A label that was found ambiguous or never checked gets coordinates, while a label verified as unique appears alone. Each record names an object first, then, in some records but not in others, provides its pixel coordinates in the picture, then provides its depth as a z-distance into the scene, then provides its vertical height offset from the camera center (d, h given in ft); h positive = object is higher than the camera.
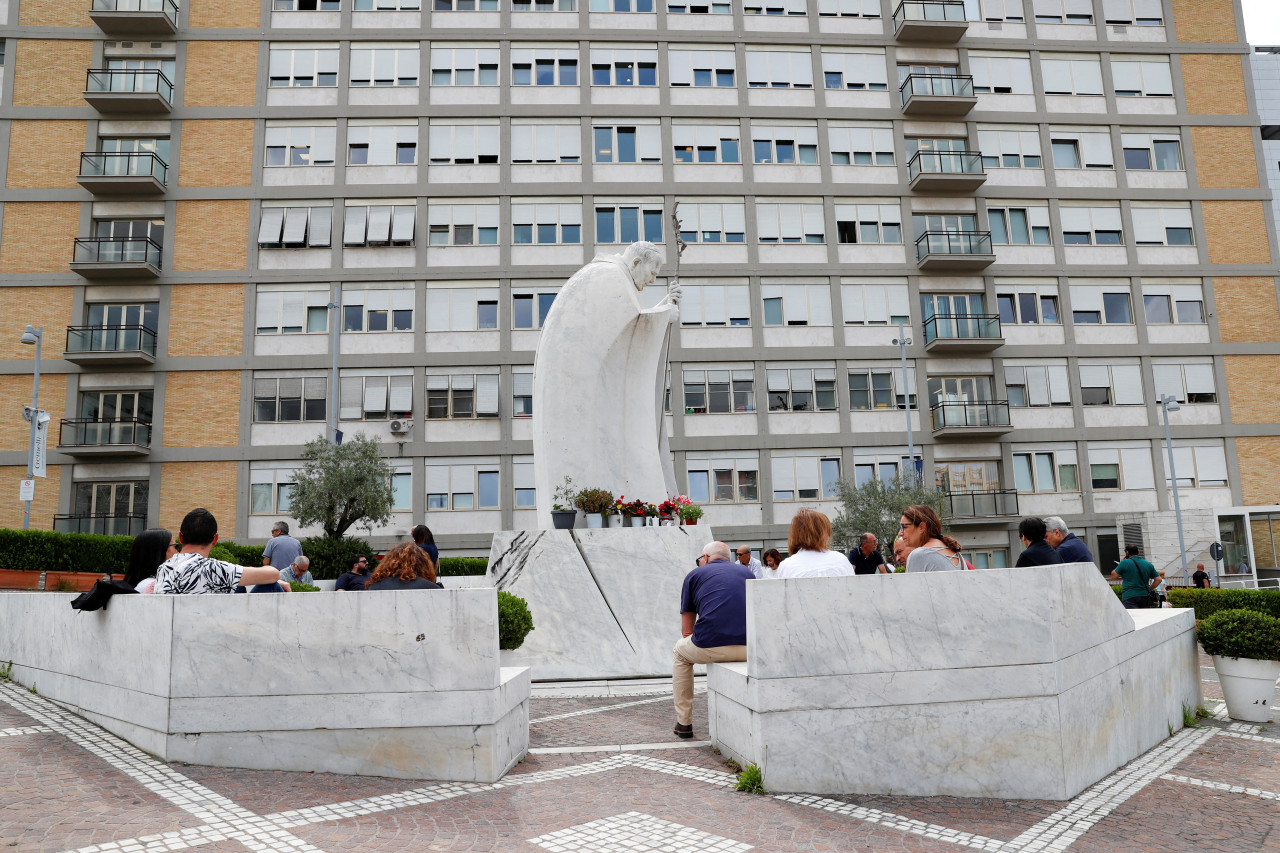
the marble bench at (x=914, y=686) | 17.78 -3.27
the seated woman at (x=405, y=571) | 20.38 -0.62
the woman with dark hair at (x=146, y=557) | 23.94 -0.13
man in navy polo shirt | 21.85 -2.28
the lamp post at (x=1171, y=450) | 103.81 +8.90
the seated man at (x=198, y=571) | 19.67 -0.48
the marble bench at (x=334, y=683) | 18.28 -2.91
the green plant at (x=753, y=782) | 17.66 -5.11
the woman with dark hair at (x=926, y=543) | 19.79 -0.36
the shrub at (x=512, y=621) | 31.65 -2.99
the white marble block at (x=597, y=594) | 35.78 -2.39
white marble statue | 41.19 +7.58
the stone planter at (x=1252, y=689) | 26.81 -5.34
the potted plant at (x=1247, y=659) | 26.81 -4.46
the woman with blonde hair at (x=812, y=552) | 20.31 -0.49
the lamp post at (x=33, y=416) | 82.53 +13.71
